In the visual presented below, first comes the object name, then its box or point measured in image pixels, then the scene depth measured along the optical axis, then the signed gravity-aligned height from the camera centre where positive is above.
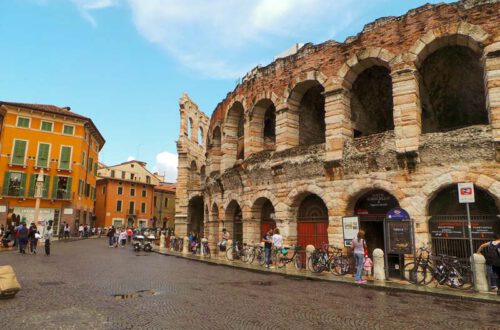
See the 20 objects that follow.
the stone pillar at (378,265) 10.56 -1.05
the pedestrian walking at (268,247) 13.73 -0.74
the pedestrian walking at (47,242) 16.90 -0.81
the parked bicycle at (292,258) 13.51 -1.14
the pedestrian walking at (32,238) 17.88 -0.66
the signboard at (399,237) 10.70 -0.23
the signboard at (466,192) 9.21 +0.96
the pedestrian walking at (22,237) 17.14 -0.59
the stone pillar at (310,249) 12.59 -0.74
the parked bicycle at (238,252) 15.73 -1.09
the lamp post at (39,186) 23.88 +2.55
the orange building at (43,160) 30.89 +5.75
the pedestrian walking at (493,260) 8.64 -0.72
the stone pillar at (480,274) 8.85 -1.07
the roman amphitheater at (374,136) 10.98 +3.49
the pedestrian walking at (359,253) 10.43 -0.71
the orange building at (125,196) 50.84 +4.33
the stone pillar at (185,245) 20.71 -1.08
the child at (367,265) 11.60 -1.15
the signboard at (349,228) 12.20 +0.02
